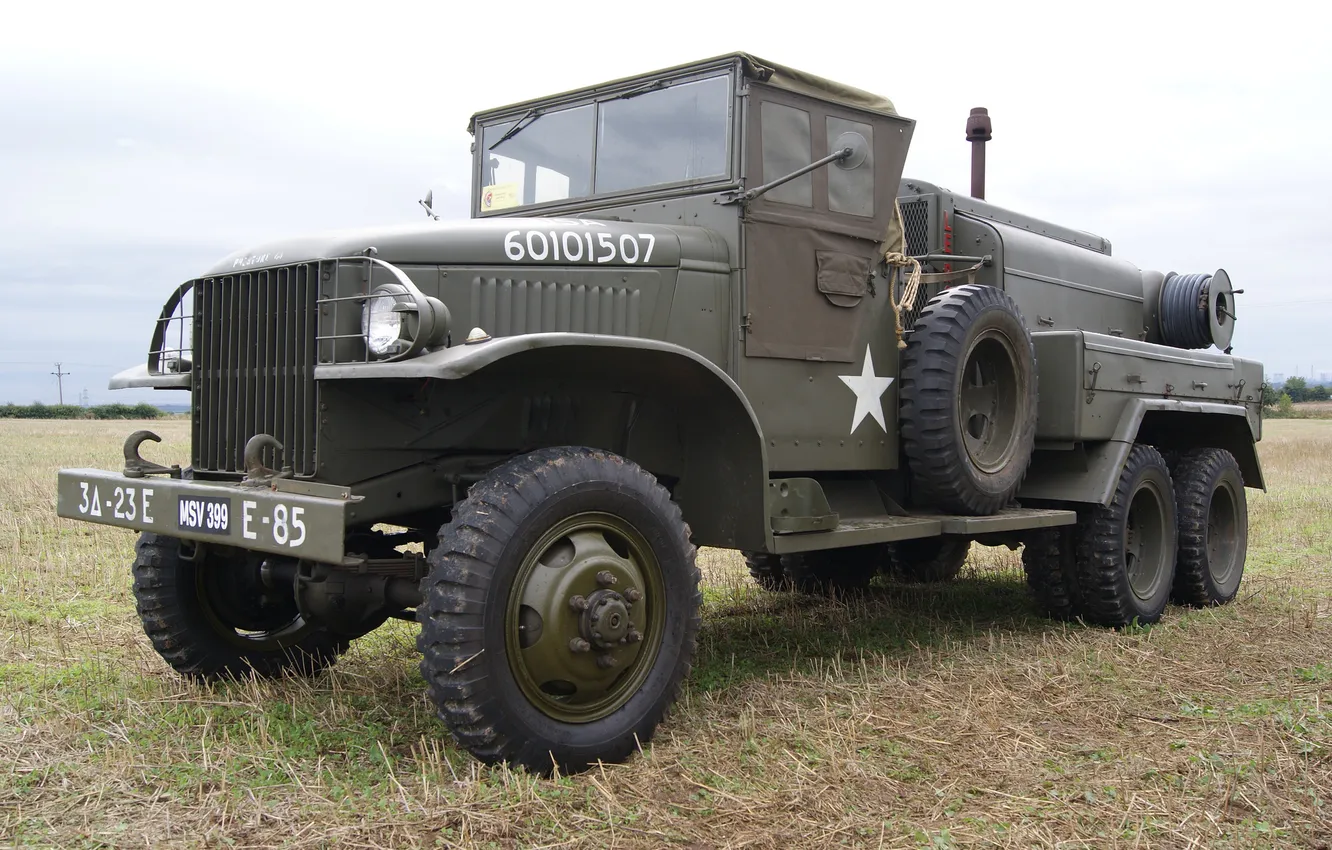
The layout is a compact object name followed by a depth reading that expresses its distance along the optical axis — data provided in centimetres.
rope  550
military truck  363
